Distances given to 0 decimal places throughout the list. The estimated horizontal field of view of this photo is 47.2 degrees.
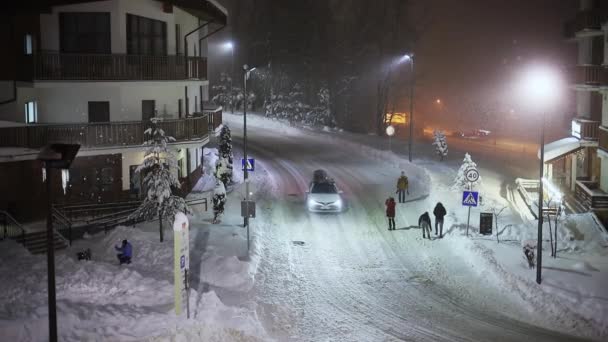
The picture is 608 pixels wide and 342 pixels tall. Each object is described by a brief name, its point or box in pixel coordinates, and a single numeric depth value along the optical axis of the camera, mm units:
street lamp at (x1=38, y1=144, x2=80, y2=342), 14016
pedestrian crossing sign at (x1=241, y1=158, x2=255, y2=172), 31938
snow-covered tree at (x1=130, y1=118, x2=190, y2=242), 26406
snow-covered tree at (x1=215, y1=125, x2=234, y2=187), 35312
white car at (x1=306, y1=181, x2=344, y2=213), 33219
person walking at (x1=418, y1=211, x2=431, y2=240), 28844
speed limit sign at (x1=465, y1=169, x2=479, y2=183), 29562
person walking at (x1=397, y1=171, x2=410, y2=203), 35344
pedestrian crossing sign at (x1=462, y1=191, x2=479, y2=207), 28406
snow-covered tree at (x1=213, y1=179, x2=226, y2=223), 30750
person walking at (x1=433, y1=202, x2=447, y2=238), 29016
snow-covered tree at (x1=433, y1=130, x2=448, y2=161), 49000
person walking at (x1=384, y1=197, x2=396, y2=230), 30314
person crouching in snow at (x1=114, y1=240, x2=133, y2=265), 23359
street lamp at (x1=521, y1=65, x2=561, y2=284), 20688
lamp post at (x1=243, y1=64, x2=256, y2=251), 26656
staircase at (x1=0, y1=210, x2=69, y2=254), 25422
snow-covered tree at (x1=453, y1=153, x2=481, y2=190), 33206
